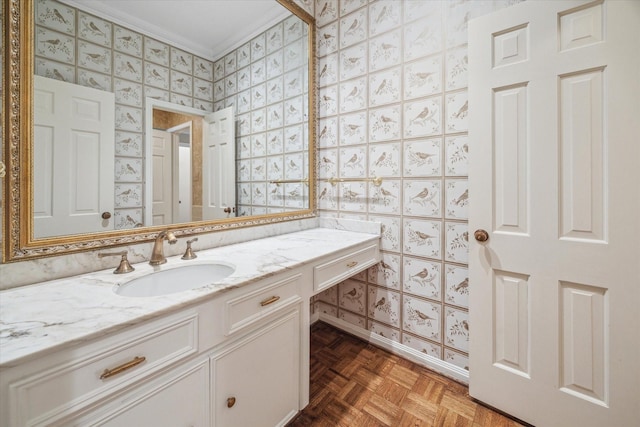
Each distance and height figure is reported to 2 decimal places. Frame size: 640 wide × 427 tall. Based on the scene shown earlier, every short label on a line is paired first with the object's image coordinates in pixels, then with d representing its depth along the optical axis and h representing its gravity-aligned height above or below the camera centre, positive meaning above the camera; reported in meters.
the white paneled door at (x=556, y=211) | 1.04 +0.01
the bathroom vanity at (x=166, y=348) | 0.60 -0.38
